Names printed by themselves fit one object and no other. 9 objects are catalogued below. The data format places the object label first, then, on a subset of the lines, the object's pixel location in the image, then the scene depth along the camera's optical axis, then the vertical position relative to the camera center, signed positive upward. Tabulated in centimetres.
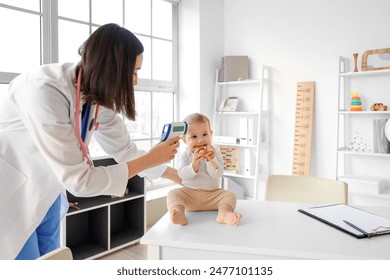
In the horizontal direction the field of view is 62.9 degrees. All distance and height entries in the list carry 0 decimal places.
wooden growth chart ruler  333 -3
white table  100 -40
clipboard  113 -38
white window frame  243 +76
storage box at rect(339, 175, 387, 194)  283 -54
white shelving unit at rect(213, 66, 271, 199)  360 -1
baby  137 -24
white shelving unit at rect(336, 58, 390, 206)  290 -17
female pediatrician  105 -4
